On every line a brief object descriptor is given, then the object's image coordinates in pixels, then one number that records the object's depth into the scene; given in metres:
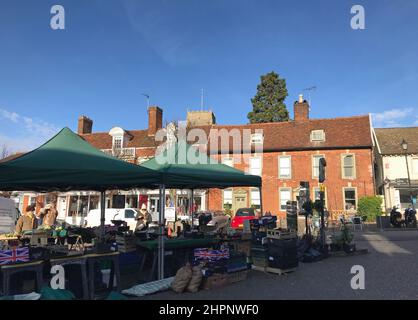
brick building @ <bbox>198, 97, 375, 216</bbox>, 28.30
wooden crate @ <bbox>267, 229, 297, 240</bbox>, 8.32
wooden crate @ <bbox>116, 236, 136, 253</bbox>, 7.89
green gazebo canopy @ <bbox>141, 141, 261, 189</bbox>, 7.95
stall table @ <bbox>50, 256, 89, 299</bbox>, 6.10
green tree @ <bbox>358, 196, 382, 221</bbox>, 26.03
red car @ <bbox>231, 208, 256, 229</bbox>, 21.19
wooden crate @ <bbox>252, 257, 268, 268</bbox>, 8.53
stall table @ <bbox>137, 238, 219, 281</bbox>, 7.75
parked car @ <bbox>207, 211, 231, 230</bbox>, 21.19
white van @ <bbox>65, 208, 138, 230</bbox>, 20.38
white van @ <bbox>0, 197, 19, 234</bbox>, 16.80
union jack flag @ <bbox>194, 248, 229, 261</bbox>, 7.36
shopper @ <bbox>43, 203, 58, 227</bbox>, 13.71
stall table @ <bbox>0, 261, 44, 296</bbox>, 5.41
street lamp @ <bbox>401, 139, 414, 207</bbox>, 28.78
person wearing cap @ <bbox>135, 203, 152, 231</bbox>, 11.49
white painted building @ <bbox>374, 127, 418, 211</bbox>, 32.62
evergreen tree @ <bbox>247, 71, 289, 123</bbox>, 45.53
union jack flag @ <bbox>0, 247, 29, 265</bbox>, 5.61
